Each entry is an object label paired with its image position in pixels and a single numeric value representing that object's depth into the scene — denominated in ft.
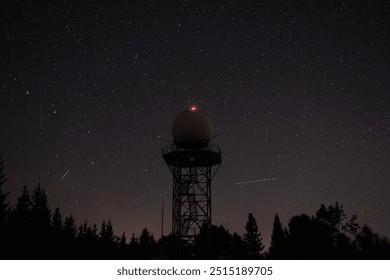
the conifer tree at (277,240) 224.35
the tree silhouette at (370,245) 134.86
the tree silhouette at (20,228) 108.37
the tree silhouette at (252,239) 258.57
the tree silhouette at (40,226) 127.13
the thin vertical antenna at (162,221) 143.43
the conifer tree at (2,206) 100.86
